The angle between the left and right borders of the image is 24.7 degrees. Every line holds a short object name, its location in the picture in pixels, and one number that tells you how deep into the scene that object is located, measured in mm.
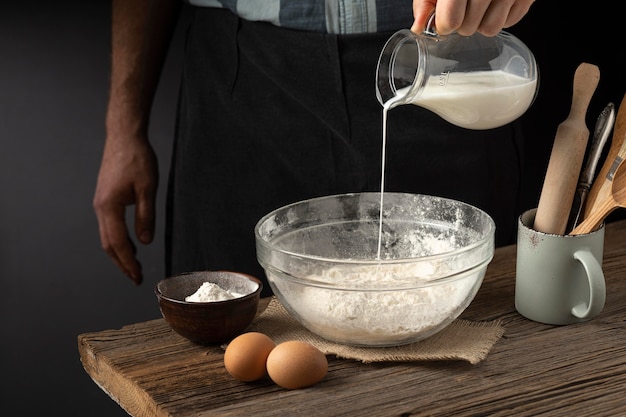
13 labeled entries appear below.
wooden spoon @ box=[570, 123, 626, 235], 1548
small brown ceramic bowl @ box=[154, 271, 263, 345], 1493
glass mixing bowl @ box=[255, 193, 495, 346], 1480
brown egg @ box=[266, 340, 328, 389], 1416
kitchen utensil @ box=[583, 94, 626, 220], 1595
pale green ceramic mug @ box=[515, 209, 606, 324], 1553
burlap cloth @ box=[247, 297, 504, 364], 1479
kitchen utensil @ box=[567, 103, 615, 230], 1607
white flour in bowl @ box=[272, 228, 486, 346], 1480
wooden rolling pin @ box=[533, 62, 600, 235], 1585
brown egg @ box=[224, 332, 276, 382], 1427
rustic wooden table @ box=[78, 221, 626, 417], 1390
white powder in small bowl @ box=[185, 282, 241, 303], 1518
